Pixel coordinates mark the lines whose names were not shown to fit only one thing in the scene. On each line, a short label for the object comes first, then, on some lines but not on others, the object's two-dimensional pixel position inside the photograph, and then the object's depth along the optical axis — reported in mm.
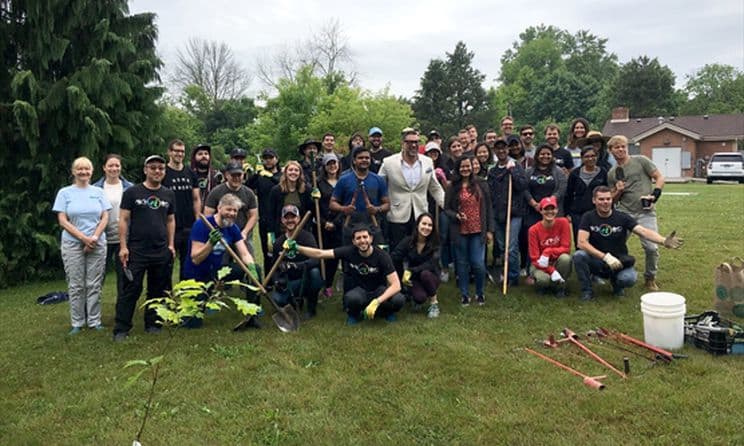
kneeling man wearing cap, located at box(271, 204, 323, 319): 6246
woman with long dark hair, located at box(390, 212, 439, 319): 6238
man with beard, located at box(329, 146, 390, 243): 6500
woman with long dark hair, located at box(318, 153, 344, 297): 7027
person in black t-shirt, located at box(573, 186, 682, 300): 6426
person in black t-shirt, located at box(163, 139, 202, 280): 6707
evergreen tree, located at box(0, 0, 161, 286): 8773
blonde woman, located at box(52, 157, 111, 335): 5812
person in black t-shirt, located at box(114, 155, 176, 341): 5660
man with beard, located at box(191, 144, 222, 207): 7176
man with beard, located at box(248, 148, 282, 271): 7328
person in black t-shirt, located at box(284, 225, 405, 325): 5844
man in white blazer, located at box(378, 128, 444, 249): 6680
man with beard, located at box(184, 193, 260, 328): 5805
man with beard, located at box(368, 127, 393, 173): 7697
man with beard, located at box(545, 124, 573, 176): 7789
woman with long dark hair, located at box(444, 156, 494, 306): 6500
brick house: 38594
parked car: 28000
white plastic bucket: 4762
